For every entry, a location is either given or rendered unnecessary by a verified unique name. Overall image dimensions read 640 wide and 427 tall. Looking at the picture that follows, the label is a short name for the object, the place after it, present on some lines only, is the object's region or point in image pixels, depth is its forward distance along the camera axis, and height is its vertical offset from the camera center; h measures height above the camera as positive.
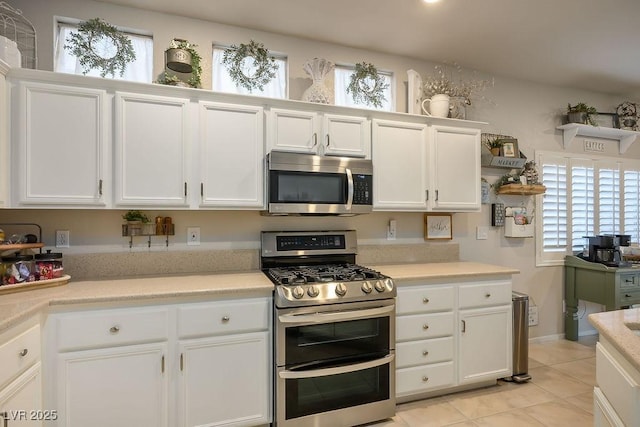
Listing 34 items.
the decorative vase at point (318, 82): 2.60 +0.99
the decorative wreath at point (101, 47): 2.14 +1.03
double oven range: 2.04 -0.84
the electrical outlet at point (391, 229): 3.08 -0.15
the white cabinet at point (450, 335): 2.43 -0.91
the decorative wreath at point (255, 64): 2.47 +1.06
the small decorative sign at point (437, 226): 3.19 -0.13
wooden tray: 1.83 -0.42
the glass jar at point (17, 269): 1.88 -0.33
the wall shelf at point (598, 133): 3.71 +0.90
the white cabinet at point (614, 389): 1.01 -0.57
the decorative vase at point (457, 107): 3.04 +0.94
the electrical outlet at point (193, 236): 2.54 -0.19
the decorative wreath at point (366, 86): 2.78 +1.03
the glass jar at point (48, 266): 1.99 -0.33
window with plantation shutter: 3.73 +0.14
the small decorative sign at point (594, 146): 3.94 +0.78
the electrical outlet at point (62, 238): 2.27 -0.19
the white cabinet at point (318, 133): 2.43 +0.57
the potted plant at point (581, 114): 3.70 +1.07
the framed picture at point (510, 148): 3.35 +0.63
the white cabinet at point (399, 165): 2.69 +0.37
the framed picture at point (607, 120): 3.91 +1.07
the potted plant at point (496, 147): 3.34 +0.64
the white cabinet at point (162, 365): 1.76 -0.84
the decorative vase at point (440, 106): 2.95 +0.92
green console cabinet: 3.36 -0.74
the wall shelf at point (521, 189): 3.33 +0.23
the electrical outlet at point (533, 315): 3.66 -1.09
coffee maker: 3.54 -0.38
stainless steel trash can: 2.84 -1.04
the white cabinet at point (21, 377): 1.38 -0.72
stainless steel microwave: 2.36 +0.19
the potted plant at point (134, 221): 2.34 -0.07
